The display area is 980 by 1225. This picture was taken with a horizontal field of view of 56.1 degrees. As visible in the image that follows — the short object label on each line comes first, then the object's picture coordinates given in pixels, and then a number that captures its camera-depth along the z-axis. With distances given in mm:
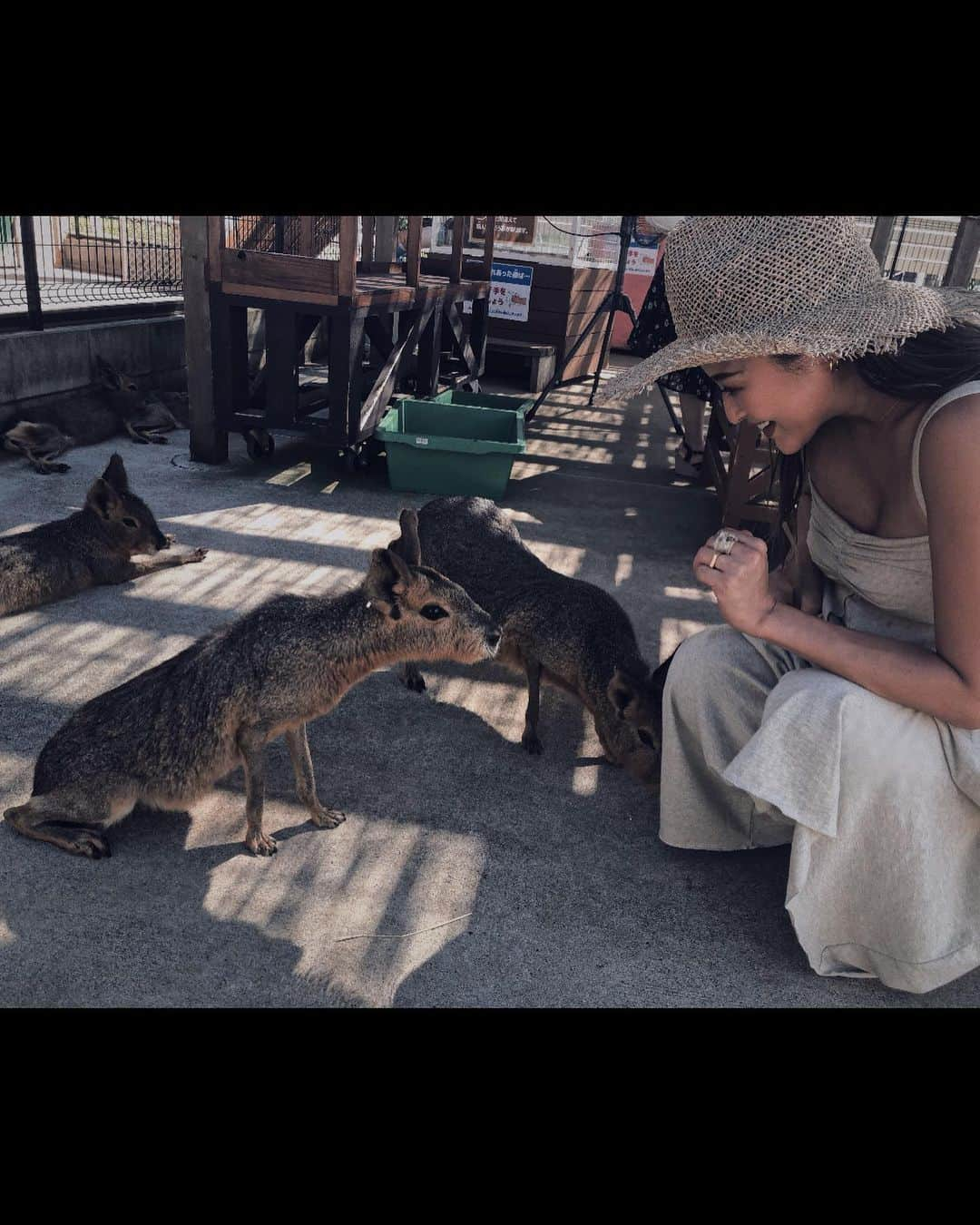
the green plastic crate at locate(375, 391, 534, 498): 5680
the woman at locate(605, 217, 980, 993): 1870
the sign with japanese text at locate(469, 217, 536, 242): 10289
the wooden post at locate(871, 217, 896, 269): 6574
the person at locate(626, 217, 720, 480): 6523
